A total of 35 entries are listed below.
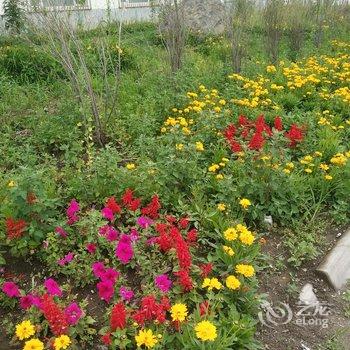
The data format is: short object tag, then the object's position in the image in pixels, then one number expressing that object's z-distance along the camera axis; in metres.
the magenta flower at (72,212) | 3.25
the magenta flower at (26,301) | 2.61
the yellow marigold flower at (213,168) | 3.82
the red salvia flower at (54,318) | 2.38
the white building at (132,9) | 13.80
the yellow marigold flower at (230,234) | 3.04
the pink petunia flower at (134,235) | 3.12
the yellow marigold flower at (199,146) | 3.94
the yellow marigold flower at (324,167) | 4.10
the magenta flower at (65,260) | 2.97
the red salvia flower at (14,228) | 2.99
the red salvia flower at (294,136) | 4.58
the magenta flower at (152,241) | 3.15
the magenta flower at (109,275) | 2.70
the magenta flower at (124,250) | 2.88
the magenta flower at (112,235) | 3.05
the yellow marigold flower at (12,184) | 3.25
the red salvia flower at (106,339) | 2.40
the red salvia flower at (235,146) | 4.18
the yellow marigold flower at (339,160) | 4.14
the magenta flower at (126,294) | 2.70
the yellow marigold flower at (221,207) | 3.45
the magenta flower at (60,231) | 3.12
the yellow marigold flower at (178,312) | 2.43
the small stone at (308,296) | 3.16
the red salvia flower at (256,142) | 4.12
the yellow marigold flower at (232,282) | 2.69
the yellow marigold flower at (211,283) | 2.64
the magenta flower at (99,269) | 2.72
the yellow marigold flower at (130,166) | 3.67
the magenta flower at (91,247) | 3.01
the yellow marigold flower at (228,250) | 3.02
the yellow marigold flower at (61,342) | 2.21
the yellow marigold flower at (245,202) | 3.33
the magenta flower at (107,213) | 3.17
